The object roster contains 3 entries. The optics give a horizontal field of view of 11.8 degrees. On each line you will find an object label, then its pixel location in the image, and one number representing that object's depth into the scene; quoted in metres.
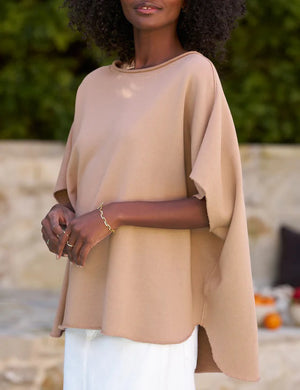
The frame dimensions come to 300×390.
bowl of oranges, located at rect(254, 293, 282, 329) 7.48
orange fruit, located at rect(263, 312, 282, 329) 7.46
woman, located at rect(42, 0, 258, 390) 3.38
